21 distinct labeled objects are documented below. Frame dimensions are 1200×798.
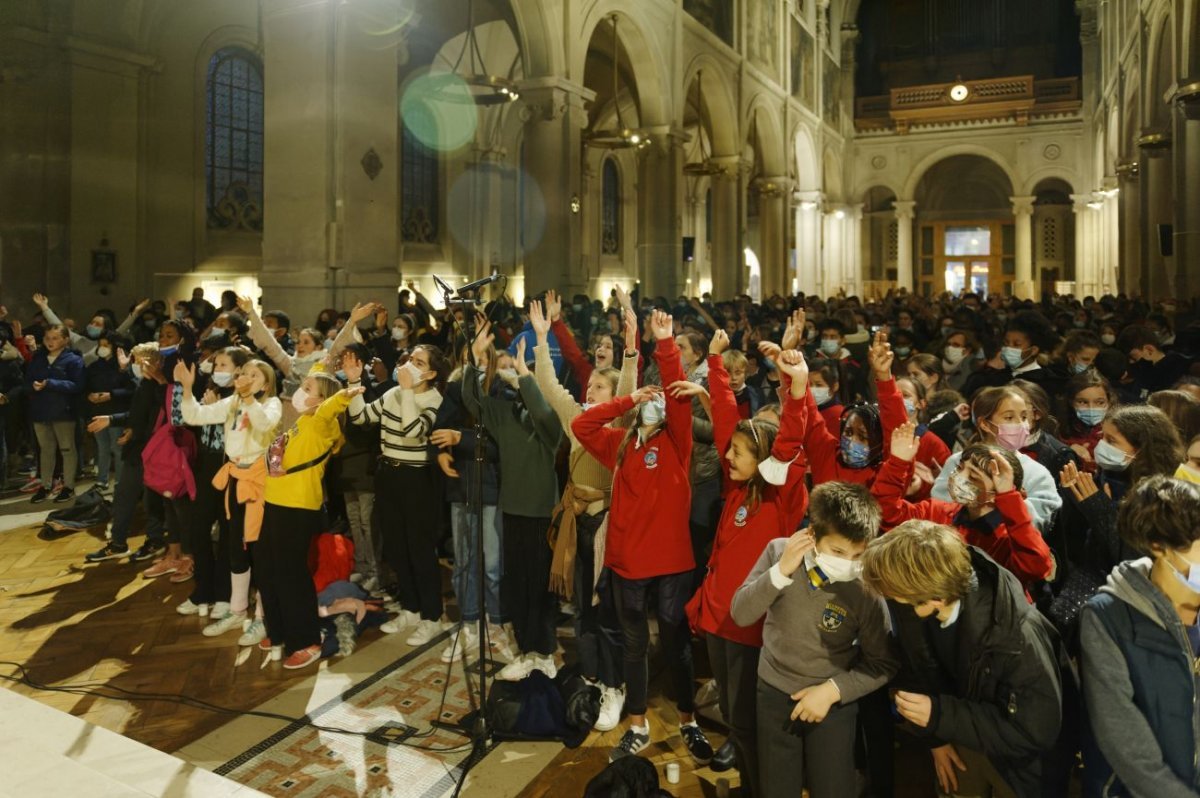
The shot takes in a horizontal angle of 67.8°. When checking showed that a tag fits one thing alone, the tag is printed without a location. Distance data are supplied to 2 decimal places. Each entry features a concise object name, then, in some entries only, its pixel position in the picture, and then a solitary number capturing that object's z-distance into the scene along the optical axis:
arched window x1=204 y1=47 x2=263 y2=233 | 14.11
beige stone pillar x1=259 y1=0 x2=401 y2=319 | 9.36
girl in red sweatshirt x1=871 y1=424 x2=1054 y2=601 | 2.94
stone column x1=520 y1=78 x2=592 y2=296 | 13.26
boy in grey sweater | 2.81
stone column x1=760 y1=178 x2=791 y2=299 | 24.53
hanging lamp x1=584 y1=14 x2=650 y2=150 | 14.00
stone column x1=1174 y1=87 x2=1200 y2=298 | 12.10
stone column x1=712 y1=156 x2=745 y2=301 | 20.67
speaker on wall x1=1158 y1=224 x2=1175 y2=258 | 13.65
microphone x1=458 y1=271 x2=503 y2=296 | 4.04
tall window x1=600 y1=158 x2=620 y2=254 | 25.20
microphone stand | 3.83
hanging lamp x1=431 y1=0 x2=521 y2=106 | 10.16
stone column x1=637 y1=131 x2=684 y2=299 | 17.27
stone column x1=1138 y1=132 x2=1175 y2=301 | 15.26
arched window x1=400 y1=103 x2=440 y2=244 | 17.70
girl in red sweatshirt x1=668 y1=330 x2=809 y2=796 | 3.38
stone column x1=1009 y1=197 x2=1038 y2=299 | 30.69
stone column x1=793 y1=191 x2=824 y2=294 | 28.67
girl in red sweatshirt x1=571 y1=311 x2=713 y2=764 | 3.89
